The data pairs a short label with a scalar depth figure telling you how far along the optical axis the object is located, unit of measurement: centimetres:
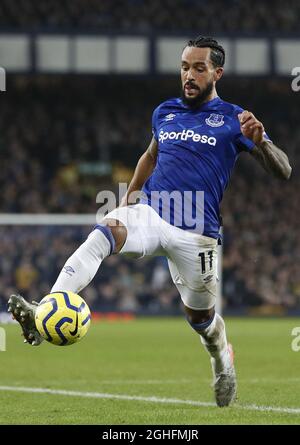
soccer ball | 1282
